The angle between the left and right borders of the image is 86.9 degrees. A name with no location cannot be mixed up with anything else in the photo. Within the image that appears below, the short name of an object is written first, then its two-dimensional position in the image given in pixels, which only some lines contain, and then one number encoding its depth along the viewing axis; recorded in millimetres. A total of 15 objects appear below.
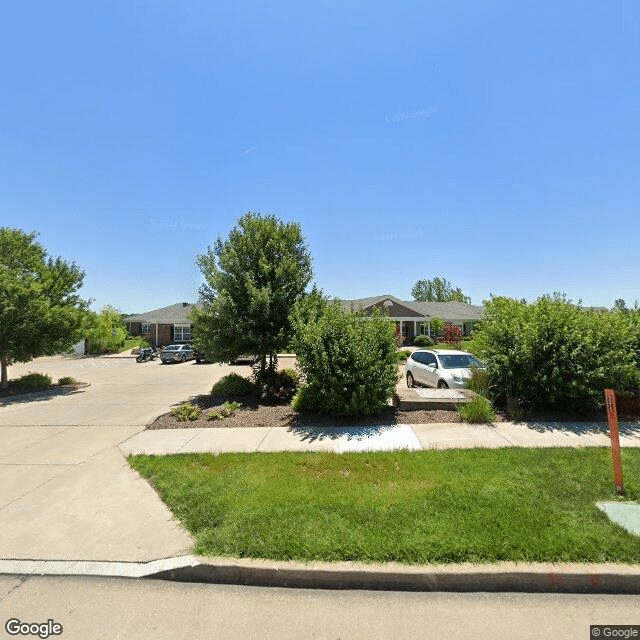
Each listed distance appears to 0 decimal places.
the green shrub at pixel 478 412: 7270
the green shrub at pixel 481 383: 8422
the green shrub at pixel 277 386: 9906
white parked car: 10070
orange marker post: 4078
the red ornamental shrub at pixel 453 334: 28208
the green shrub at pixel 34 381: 14414
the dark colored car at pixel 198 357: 28141
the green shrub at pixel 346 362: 7430
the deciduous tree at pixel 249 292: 9641
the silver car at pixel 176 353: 27406
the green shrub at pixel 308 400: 7992
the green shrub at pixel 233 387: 10664
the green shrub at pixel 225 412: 8181
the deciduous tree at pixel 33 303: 12453
